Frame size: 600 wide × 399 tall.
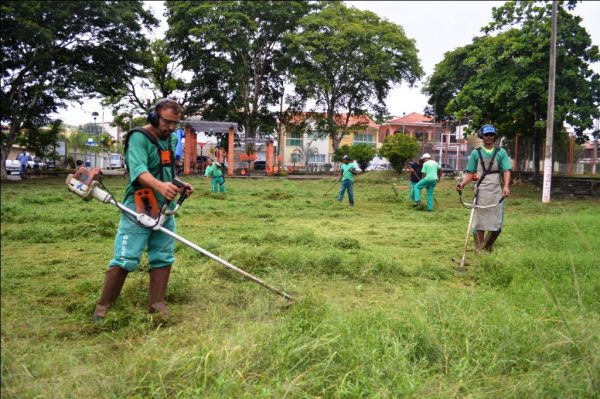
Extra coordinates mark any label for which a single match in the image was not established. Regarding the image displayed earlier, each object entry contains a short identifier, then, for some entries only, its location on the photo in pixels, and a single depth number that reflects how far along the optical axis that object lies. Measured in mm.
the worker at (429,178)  12609
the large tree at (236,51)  30703
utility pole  15109
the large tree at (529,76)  16766
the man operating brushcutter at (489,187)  6266
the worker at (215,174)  15830
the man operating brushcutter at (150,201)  3434
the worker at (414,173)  14500
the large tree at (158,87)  30328
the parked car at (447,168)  31094
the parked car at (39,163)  14928
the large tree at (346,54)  32281
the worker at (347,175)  13688
